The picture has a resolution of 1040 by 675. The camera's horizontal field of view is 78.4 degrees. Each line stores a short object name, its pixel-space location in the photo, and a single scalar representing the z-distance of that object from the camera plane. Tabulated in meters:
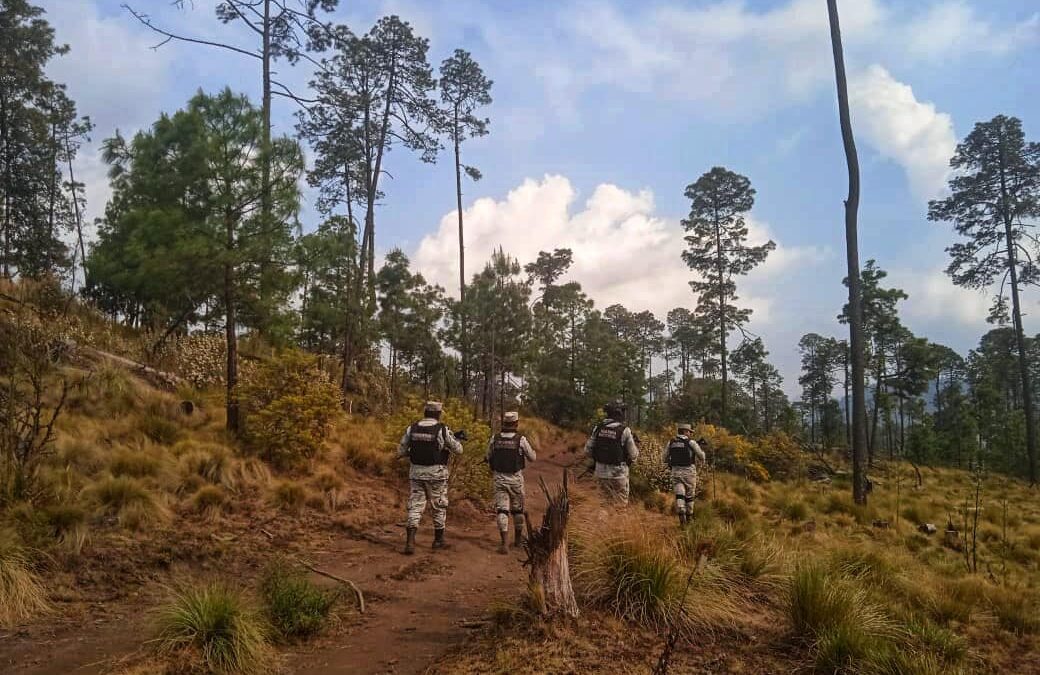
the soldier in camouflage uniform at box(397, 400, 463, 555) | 8.72
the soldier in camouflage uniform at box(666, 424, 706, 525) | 10.35
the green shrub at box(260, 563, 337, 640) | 5.33
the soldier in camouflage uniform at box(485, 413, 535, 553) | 9.03
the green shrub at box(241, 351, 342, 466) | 11.37
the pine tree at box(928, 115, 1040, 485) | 23.34
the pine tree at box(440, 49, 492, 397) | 23.78
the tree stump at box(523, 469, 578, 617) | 4.94
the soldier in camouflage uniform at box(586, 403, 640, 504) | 9.38
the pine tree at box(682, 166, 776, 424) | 28.50
